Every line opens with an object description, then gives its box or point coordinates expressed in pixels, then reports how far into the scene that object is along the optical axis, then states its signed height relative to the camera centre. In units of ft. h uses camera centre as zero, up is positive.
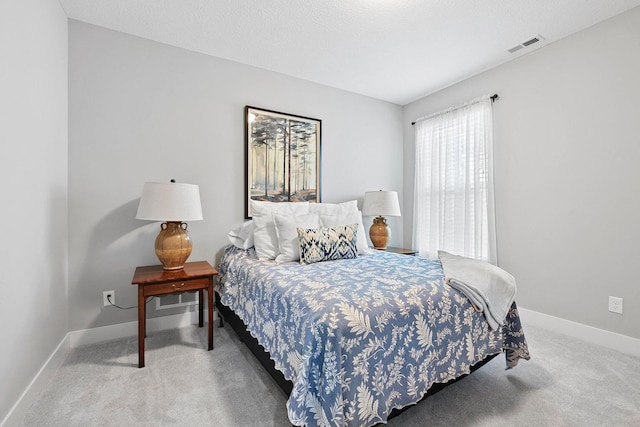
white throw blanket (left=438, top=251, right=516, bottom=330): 5.47 -1.41
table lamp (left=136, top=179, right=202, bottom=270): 6.92 +0.11
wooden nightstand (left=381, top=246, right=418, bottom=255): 10.97 -1.38
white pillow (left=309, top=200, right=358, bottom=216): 9.52 +0.27
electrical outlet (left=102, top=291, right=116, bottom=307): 7.91 -2.20
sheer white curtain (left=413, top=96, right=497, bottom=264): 10.30 +1.26
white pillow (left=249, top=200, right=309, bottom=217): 8.76 +0.27
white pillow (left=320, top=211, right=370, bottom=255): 8.89 -0.19
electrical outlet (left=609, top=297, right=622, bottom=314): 7.47 -2.38
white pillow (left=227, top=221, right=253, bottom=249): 8.69 -0.60
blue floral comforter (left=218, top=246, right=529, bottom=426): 3.80 -1.91
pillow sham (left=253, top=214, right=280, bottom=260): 7.97 -0.59
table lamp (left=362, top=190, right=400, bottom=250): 11.36 +0.18
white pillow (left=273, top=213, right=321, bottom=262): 7.73 -0.49
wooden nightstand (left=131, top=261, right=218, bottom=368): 6.51 -1.59
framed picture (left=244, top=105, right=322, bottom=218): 9.86 +2.16
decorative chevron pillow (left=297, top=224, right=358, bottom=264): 7.50 -0.73
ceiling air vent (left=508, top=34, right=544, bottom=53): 8.39 +5.15
